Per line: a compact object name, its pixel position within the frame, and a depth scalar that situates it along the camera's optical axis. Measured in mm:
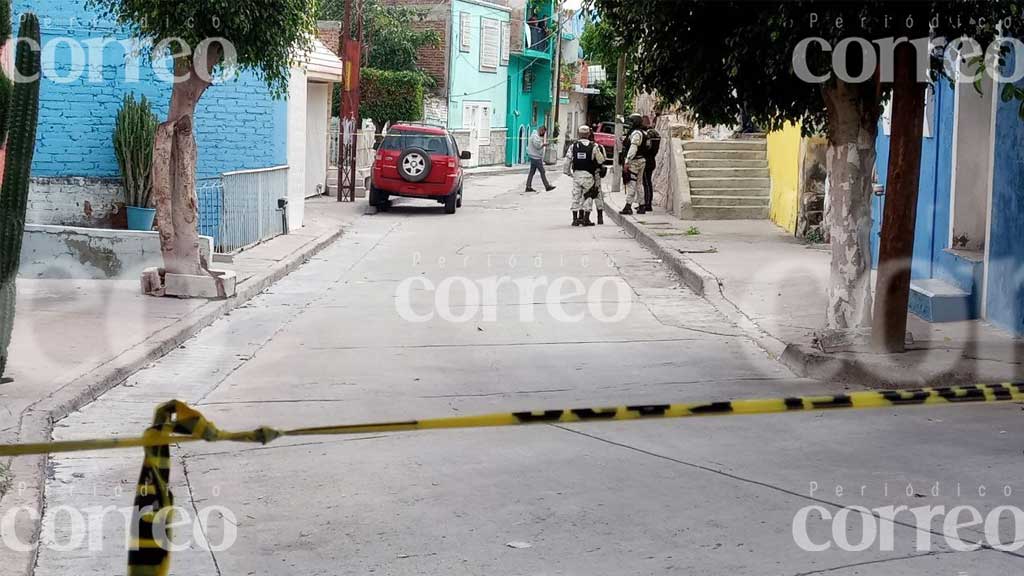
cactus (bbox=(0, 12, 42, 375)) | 8531
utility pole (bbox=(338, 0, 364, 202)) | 28641
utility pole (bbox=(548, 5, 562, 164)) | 52678
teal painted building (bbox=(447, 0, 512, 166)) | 47312
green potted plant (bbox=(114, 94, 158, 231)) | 16625
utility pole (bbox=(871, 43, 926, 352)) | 9438
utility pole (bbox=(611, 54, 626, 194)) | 31953
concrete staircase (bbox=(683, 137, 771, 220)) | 23812
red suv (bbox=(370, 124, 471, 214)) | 27031
